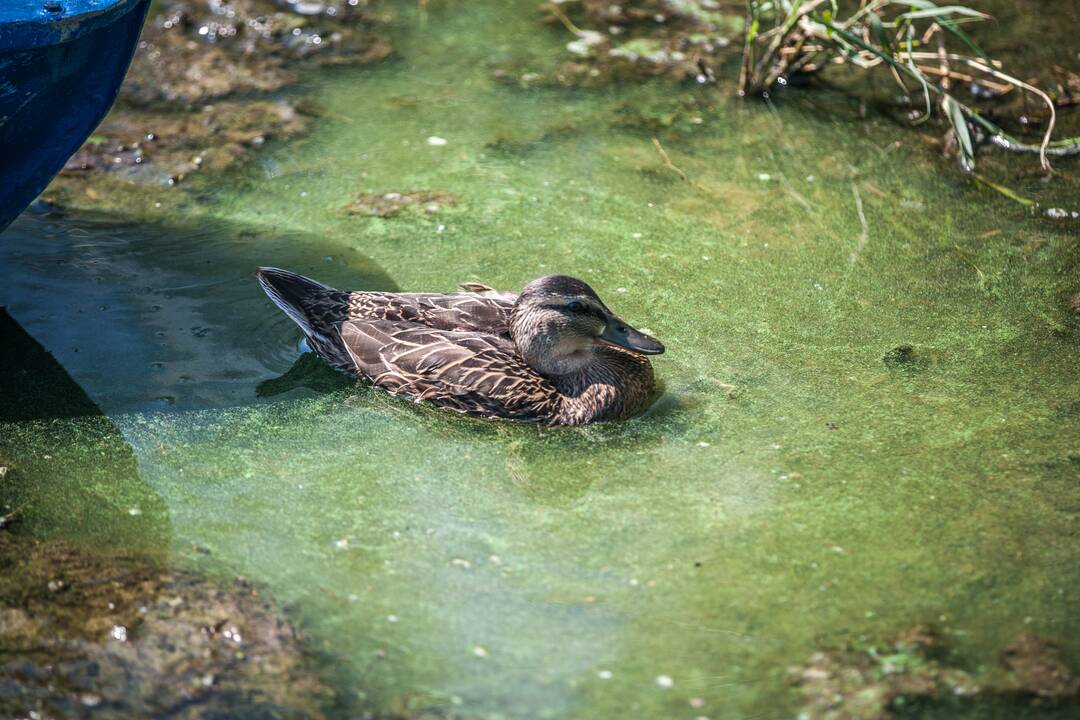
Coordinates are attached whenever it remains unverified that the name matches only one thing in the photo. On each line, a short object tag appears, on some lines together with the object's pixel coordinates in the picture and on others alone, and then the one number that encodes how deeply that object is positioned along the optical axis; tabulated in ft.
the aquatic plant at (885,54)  39.91
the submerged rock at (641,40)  49.73
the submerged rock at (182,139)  42.11
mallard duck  30.07
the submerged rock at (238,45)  47.73
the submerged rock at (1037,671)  21.99
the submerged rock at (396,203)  40.01
